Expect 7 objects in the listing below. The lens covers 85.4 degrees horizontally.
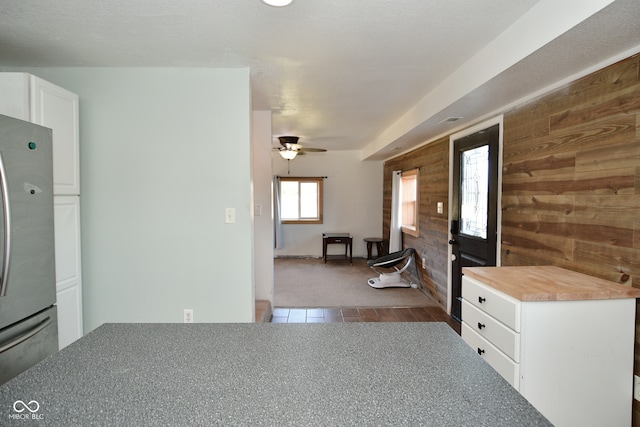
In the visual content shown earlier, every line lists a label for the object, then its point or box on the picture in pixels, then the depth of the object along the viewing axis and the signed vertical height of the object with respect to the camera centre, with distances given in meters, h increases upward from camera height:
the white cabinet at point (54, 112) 2.03 +0.55
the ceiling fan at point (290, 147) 4.96 +0.77
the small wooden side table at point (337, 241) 6.95 -0.79
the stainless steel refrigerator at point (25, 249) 1.73 -0.27
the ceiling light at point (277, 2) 1.62 +0.93
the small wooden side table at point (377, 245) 7.05 -0.90
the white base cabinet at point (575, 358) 1.65 -0.74
